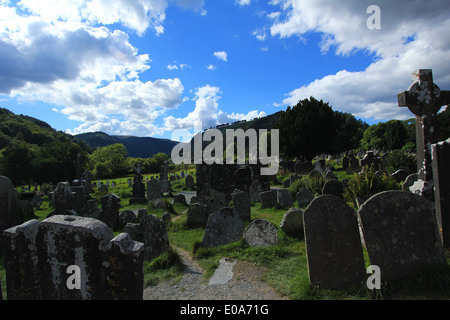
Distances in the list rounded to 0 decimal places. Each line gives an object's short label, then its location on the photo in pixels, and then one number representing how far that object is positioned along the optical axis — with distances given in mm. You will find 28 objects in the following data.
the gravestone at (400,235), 3596
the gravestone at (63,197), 9469
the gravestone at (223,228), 6637
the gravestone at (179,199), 13702
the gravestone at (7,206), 7527
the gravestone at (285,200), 10633
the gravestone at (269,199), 10733
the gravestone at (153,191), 16203
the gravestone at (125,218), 9406
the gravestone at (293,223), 6574
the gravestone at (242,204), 8867
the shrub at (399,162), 15664
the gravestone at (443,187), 4602
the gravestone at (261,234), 6113
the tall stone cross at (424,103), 5566
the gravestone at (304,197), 10179
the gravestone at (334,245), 3754
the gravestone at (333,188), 8320
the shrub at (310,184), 11730
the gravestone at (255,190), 13770
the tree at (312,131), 30891
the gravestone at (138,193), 16438
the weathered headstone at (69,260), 2959
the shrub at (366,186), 7996
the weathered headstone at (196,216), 8883
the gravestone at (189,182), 22578
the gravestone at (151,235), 6211
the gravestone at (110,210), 9406
